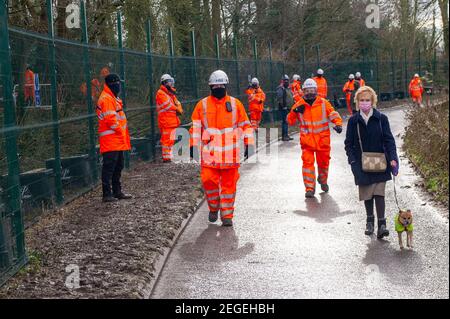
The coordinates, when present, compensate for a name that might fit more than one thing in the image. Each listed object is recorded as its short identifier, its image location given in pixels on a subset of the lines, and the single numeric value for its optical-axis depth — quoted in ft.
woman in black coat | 29.22
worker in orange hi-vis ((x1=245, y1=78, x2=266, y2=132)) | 79.97
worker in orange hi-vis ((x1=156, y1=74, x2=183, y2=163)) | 54.80
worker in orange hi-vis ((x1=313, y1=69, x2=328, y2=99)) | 97.05
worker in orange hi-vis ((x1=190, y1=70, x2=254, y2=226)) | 32.91
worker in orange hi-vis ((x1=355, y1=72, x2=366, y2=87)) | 99.95
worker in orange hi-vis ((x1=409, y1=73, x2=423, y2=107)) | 109.26
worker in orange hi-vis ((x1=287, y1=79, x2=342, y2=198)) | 39.99
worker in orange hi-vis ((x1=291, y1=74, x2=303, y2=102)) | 88.71
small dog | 26.43
